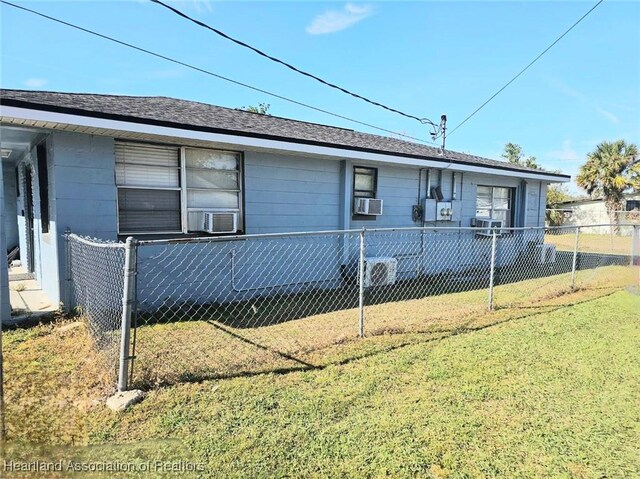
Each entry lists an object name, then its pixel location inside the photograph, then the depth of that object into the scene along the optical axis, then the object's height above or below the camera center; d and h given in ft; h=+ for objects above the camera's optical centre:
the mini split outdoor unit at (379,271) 24.32 -4.06
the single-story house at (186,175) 15.88 +1.91
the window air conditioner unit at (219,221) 19.17 -0.67
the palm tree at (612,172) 83.65 +9.50
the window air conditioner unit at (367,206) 25.79 +0.29
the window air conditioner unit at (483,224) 33.83 -1.09
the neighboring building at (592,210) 91.81 +0.95
